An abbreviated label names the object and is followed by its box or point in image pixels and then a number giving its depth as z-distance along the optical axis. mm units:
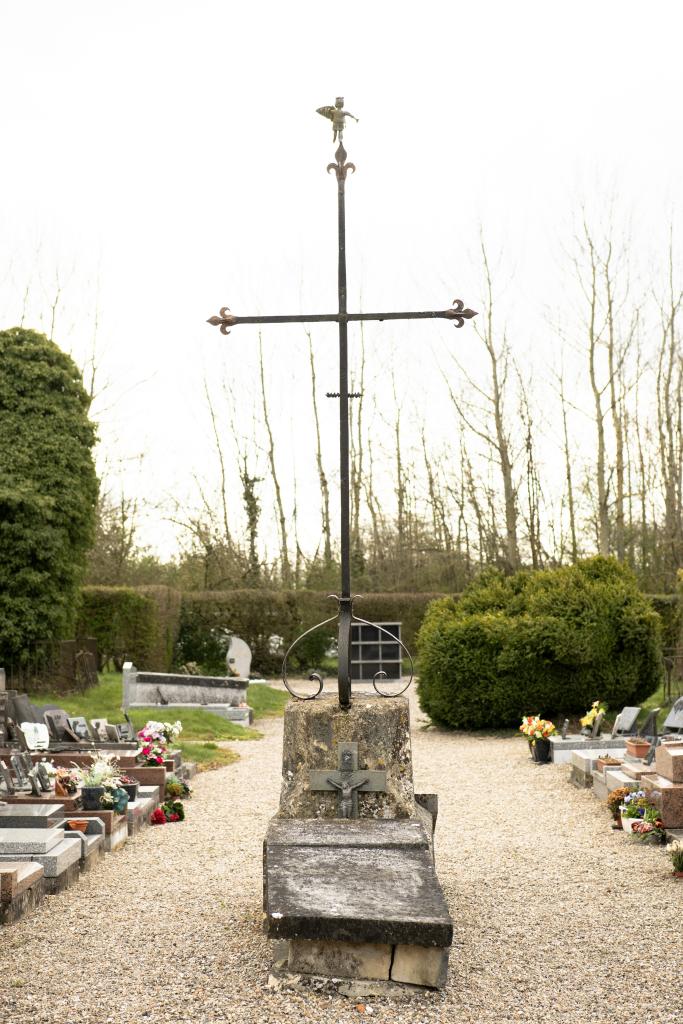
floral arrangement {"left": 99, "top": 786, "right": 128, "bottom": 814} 9344
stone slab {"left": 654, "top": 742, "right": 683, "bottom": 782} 9094
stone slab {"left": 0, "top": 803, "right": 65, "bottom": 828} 7953
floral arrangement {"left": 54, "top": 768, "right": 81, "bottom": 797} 9375
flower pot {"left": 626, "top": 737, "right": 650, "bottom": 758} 11812
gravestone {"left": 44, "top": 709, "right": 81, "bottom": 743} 12969
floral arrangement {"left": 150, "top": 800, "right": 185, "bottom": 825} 10516
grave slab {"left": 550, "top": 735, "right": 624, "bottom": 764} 13828
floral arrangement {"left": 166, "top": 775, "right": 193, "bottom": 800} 11430
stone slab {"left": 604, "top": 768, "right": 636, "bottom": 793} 10586
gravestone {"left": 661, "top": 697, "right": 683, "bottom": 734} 13078
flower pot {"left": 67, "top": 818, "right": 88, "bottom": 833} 8656
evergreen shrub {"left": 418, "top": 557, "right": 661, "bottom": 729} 16562
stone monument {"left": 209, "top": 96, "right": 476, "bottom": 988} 4914
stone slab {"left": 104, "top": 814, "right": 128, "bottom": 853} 9008
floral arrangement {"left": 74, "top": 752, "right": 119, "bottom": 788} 9344
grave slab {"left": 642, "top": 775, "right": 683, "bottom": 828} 8984
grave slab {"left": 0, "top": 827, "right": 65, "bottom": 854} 7441
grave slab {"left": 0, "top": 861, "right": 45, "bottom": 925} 6539
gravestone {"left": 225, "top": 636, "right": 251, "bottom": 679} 23016
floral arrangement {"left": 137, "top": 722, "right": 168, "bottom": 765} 11698
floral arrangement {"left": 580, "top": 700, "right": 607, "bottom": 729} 13828
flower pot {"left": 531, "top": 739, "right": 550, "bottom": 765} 13992
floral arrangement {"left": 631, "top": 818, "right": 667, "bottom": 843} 9102
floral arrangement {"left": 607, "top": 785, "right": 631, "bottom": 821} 10047
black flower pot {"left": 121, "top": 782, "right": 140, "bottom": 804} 10266
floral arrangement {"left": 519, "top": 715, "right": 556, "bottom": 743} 13901
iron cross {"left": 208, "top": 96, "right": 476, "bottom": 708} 5648
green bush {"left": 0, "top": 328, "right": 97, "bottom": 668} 19719
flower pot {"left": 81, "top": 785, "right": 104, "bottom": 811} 9219
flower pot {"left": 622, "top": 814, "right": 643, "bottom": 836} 9503
